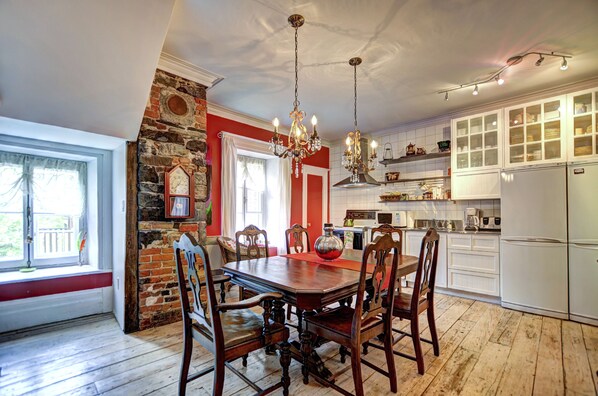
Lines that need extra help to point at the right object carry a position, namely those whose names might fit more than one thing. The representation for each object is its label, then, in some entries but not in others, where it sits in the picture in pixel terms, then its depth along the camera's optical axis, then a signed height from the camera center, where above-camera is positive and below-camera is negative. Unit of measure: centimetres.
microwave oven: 484 -35
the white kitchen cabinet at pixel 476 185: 375 +19
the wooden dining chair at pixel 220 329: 147 -79
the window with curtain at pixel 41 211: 305 -13
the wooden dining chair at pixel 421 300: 203 -84
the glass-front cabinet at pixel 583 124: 310 +85
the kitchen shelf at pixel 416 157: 433 +69
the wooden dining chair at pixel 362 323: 162 -82
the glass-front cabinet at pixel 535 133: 332 +82
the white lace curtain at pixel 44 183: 305 +20
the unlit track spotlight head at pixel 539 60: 265 +134
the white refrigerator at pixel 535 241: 309 -50
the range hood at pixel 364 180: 495 +35
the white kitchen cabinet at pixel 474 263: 358 -87
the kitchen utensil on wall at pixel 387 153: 503 +83
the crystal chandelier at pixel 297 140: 226 +50
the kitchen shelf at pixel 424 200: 441 -3
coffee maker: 405 -30
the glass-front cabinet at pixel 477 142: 378 +81
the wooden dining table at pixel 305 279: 166 -56
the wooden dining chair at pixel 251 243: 260 -47
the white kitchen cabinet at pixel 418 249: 397 -77
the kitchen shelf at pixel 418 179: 446 +33
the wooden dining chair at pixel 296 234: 317 -41
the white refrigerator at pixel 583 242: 291 -47
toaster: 391 -35
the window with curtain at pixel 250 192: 468 +12
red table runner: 223 -56
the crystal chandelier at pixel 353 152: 275 +47
